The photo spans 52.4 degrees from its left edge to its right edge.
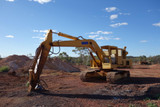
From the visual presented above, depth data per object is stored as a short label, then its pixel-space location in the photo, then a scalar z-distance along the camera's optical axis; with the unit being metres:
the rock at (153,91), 8.44
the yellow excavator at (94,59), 8.59
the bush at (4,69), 20.70
